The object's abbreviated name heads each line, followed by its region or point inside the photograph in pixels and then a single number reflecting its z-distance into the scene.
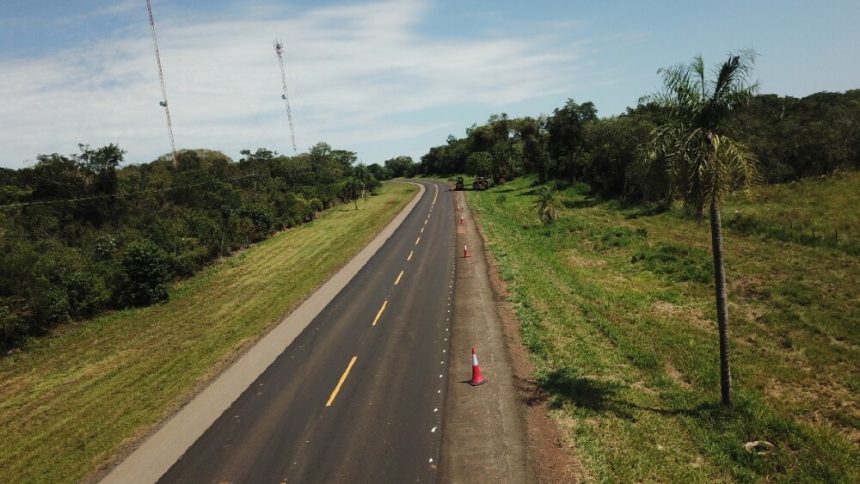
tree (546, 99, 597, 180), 65.81
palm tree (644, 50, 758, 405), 11.22
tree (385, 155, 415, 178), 185.10
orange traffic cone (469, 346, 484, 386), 15.06
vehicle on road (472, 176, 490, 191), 85.94
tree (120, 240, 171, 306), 31.84
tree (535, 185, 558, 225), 45.94
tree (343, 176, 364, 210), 84.88
